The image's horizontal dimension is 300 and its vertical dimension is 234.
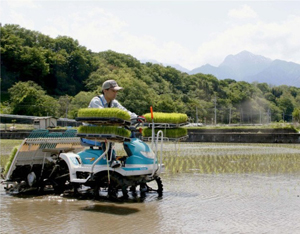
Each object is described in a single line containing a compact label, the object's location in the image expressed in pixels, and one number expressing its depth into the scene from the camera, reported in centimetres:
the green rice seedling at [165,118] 1011
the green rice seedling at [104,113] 814
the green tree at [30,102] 8950
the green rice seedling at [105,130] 818
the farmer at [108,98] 905
